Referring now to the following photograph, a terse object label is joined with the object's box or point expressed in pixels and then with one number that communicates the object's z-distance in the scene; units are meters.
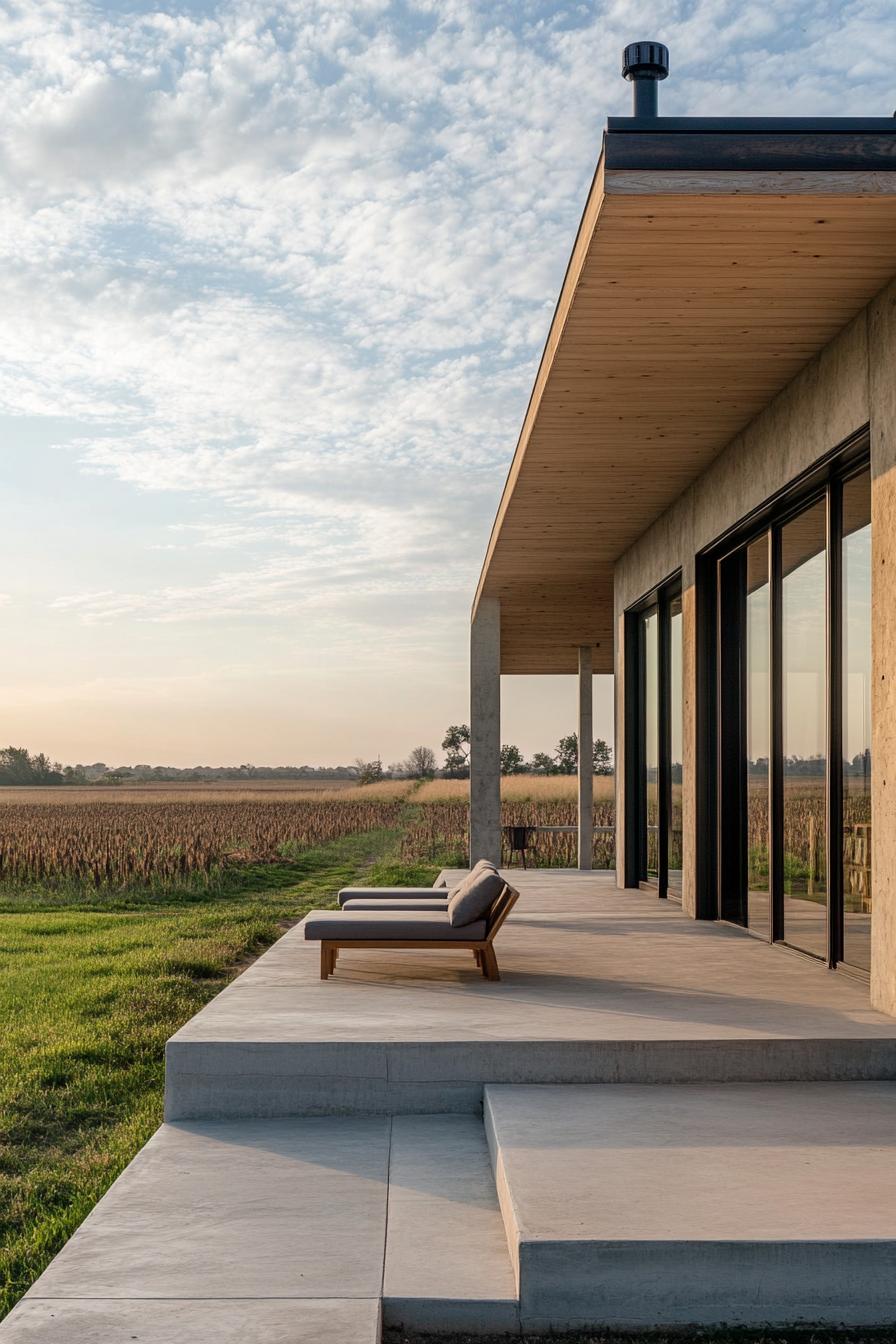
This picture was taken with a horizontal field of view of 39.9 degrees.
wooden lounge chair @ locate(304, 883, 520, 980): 7.02
